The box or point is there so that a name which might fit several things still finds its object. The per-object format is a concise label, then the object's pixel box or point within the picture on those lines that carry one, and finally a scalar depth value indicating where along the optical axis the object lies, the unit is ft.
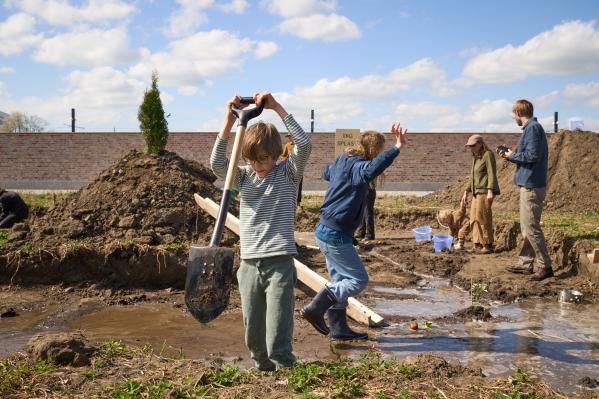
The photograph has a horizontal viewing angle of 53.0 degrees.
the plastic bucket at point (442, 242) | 33.76
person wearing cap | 31.53
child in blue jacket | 16.48
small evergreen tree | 37.78
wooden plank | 19.29
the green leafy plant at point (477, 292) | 21.99
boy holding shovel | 12.84
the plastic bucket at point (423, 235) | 36.96
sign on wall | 57.28
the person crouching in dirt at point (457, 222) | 35.04
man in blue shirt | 26.02
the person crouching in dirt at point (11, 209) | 36.45
